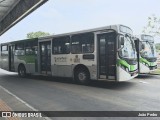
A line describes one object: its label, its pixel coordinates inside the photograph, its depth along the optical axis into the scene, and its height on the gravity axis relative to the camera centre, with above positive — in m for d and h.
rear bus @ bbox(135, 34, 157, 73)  16.58 -0.22
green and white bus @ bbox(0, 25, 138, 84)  11.98 -0.18
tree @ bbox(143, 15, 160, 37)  27.99 +2.87
